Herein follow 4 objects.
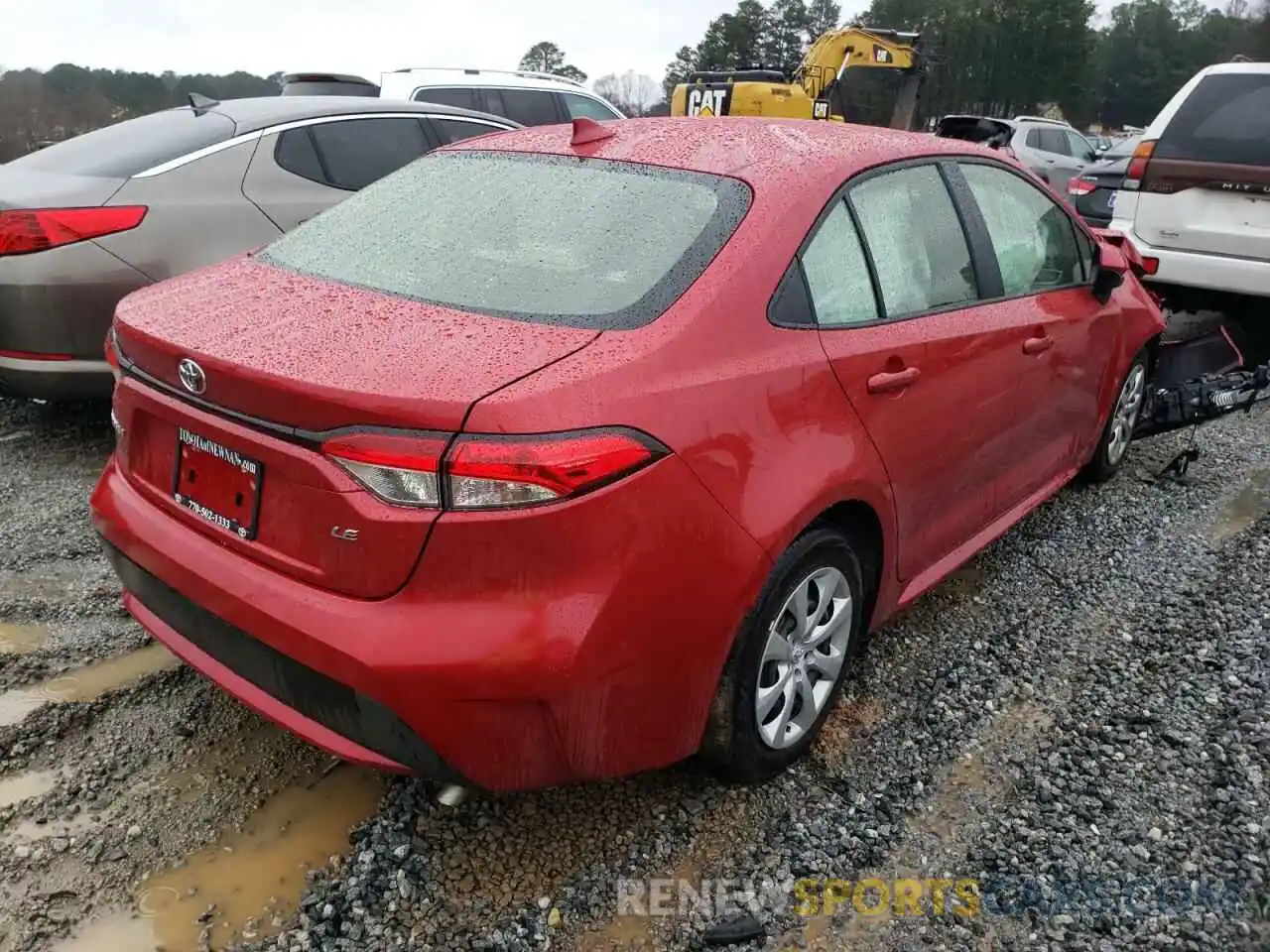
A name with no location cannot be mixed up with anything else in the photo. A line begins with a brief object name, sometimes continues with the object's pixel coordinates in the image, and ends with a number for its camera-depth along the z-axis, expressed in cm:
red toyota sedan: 185
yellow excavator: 1522
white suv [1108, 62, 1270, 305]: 565
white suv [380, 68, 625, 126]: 945
